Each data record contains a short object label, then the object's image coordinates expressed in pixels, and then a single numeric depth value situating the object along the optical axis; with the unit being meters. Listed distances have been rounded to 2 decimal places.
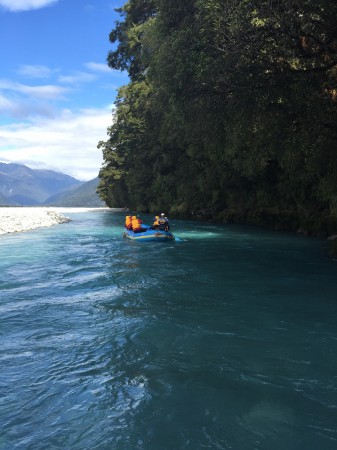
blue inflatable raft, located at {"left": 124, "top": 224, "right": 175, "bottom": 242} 21.81
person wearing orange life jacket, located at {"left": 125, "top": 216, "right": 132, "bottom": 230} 24.05
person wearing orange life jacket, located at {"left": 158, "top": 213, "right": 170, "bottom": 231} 22.36
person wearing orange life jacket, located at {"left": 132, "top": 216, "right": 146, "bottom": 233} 22.85
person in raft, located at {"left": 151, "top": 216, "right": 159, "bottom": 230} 22.42
